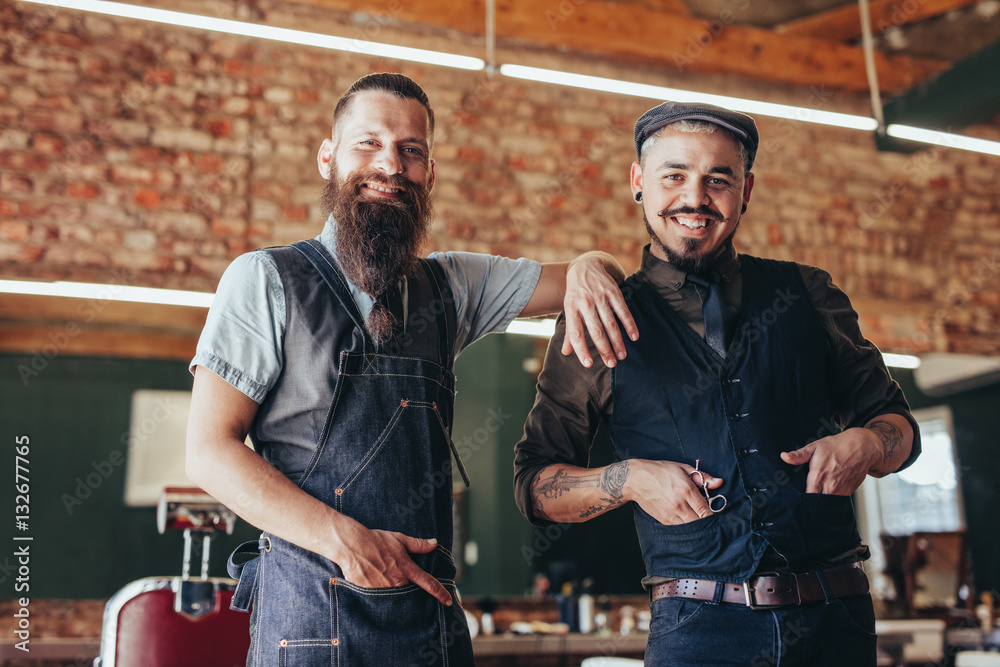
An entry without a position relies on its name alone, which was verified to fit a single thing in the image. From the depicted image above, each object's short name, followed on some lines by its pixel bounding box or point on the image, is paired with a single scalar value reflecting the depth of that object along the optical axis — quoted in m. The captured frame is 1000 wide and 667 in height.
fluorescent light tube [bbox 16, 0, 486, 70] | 3.94
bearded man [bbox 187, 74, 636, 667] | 1.53
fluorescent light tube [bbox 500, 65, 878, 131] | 4.39
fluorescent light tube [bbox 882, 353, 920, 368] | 6.48
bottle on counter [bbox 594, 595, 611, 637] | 5.34
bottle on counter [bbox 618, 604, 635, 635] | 5.32
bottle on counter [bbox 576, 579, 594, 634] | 5.31
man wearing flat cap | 1.62
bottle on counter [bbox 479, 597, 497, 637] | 5.16
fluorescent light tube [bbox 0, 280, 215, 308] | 4.76
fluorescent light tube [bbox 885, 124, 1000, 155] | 5.20
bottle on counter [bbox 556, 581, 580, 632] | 5.30
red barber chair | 2.37
